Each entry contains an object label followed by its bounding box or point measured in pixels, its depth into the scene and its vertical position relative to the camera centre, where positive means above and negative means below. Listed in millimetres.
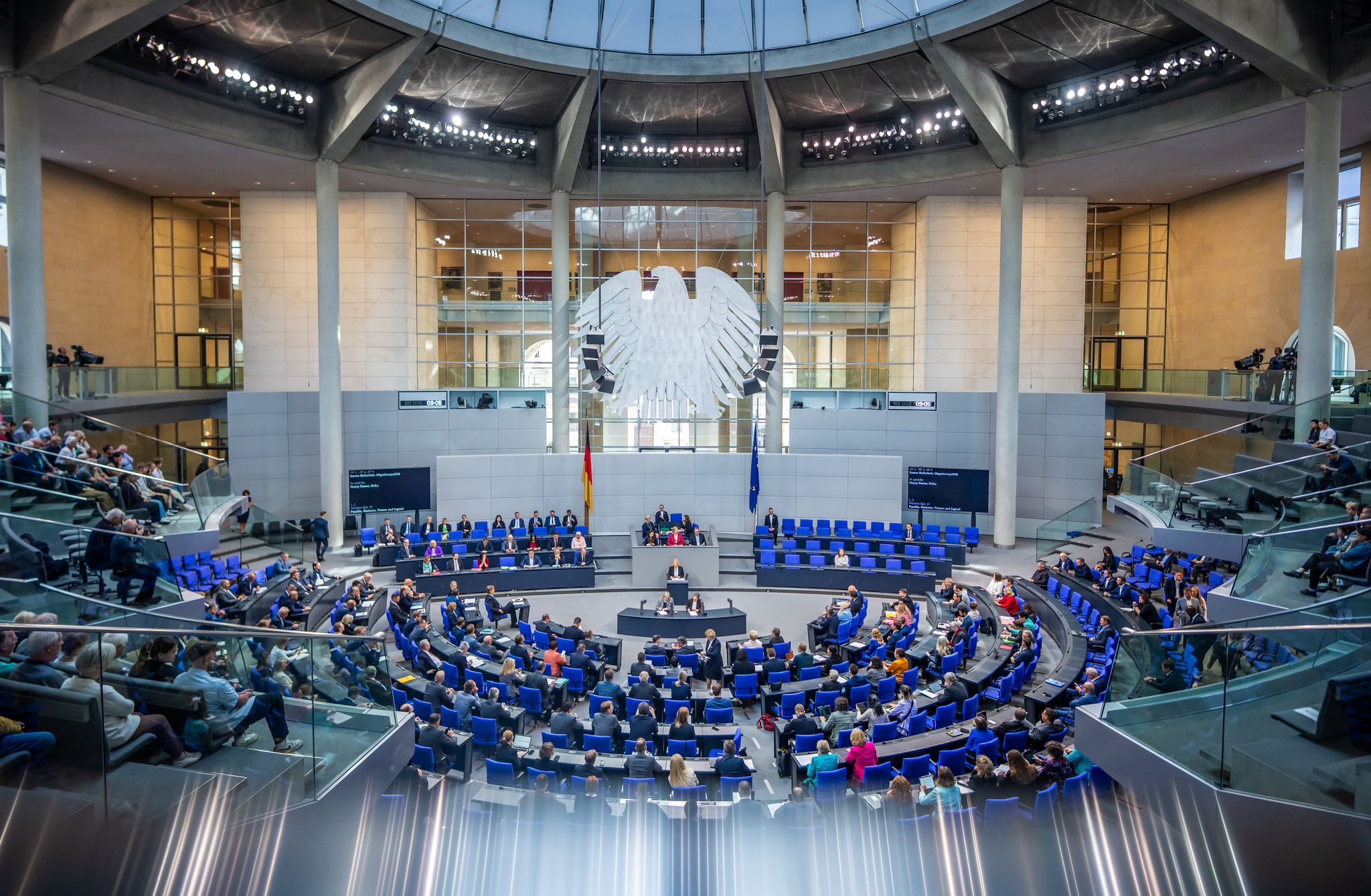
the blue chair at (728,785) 8586 -3828
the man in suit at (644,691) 10853 -3631
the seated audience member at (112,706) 4266 -1560
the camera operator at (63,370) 16156 +719
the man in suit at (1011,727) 9422 -3540
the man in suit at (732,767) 8688 -3678
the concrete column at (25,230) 14375 +3052
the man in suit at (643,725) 9711 -3643
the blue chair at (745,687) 11820 -3887
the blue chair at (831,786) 8062 -3643
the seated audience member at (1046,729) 9320 -3539
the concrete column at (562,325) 22859 +2352
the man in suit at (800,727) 9680 -3641
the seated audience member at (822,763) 8391 -3507
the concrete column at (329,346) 20000 +1545
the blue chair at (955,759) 8805 -3650
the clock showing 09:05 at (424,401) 22688 +226
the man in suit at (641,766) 8531 -3610
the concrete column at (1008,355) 20266 +1450
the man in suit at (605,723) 9648 -3594
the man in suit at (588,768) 8383 -3640
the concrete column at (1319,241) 14922 +3156
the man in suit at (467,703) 9992 -3517
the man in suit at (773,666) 12047 -3672
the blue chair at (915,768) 8477 -3618
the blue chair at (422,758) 8984 -3730
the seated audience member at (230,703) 4855 -1792
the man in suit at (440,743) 9109 -3626
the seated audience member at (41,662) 4148 -1277
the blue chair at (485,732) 9789 -3787
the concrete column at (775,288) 23000 +3425
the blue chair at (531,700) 11156 -3856
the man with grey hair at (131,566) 9109 -1735
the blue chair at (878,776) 8281 -3604
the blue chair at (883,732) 9635 -3678
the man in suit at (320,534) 19250 -2888
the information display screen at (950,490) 21812 -2016
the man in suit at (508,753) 8797 -3620
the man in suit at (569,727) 9805 -3700
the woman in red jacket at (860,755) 8430 -3469
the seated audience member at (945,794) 7410 -3389
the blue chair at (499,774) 8680 -3778
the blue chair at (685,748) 9491 -3837
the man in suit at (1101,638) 12461 -3340
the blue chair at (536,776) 8492 -3756
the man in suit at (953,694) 10805 -3626
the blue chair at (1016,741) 9242 -3624
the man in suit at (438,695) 10328 -3526
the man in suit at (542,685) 11383 -3724
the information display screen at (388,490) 21469 -2093
